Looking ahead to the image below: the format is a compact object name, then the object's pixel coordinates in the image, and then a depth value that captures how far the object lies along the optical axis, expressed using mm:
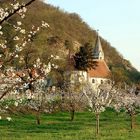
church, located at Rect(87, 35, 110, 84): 136076
